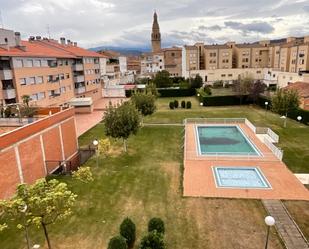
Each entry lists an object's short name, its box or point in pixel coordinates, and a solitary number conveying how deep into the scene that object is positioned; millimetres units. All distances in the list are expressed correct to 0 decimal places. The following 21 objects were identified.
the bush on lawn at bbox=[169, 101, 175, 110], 48456
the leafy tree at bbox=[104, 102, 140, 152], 23969
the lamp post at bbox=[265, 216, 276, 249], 9734
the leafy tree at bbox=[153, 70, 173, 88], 69750
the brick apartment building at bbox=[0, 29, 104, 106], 30750
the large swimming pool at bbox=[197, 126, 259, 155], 25977
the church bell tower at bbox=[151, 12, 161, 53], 135875
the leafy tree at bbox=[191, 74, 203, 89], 63188
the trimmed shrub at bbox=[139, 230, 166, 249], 10570
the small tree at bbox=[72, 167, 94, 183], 15561
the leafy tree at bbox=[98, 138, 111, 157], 23227
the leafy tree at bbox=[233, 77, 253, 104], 48969
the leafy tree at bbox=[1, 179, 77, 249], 9383
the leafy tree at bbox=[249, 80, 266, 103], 47488
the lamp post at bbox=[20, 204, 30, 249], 9391
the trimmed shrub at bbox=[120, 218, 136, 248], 11867
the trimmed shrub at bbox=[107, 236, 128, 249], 10312
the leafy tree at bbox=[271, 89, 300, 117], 33844
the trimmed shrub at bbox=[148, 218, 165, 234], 11802
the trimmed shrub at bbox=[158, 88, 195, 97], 63656
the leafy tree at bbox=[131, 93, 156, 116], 33469
